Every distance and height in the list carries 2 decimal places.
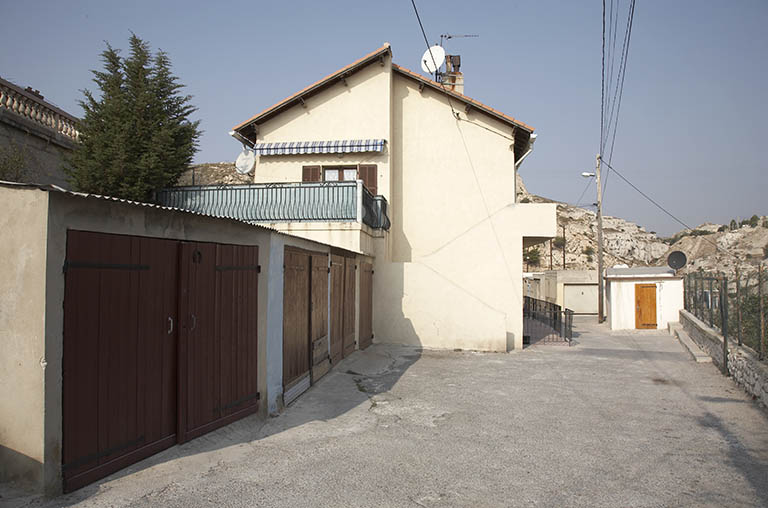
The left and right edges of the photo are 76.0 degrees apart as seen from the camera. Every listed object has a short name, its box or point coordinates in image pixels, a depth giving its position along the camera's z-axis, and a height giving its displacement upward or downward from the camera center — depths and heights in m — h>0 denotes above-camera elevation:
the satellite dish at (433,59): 17.91 +7.63
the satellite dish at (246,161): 15.31 +3.28
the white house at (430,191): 14.45 +2.33
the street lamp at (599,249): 25.55 +0.96
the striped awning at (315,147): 14.94 +3.69
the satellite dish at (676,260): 22.47 +0.32
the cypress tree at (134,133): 14.27 +4.07
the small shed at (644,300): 20.59 -1.40
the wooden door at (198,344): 5.23 -0.86
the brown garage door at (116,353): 3.99 -0.78
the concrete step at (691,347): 12.23 -2.32
